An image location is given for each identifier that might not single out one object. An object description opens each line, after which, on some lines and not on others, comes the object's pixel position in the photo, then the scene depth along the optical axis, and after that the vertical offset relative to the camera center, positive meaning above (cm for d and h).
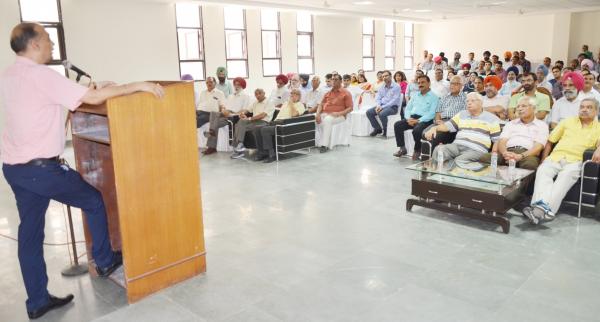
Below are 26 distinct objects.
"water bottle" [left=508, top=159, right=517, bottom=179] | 424 -94
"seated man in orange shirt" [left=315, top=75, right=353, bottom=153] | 744 -70
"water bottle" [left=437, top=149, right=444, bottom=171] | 450 -91
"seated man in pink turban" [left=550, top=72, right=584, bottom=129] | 537 -44
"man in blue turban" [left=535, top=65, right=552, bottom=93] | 841 -36
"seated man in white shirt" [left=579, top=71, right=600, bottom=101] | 547 -33
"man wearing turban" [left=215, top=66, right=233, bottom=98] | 880 -31
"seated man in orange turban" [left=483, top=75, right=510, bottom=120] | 616 -50
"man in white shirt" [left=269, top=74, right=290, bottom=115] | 834 -46
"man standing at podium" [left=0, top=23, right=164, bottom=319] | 234 -34
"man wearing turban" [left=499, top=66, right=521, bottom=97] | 786 -39
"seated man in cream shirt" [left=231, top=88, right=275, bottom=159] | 705 -78
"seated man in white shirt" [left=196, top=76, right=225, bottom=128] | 795 -59
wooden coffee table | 384 -106
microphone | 270 +2
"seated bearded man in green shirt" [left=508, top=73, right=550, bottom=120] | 568 -42
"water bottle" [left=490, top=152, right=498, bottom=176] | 427 -89
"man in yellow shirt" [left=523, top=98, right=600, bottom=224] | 389 -87
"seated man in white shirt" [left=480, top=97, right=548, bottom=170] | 446 -76
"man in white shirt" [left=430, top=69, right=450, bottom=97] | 871 -43
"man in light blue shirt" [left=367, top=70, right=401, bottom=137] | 844 -71
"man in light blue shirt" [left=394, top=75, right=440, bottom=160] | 662 -74
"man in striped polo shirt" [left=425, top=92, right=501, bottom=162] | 486 -74
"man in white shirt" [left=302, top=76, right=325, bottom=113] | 834 -54
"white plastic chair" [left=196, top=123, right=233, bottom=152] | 764 -116
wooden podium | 255 -61
